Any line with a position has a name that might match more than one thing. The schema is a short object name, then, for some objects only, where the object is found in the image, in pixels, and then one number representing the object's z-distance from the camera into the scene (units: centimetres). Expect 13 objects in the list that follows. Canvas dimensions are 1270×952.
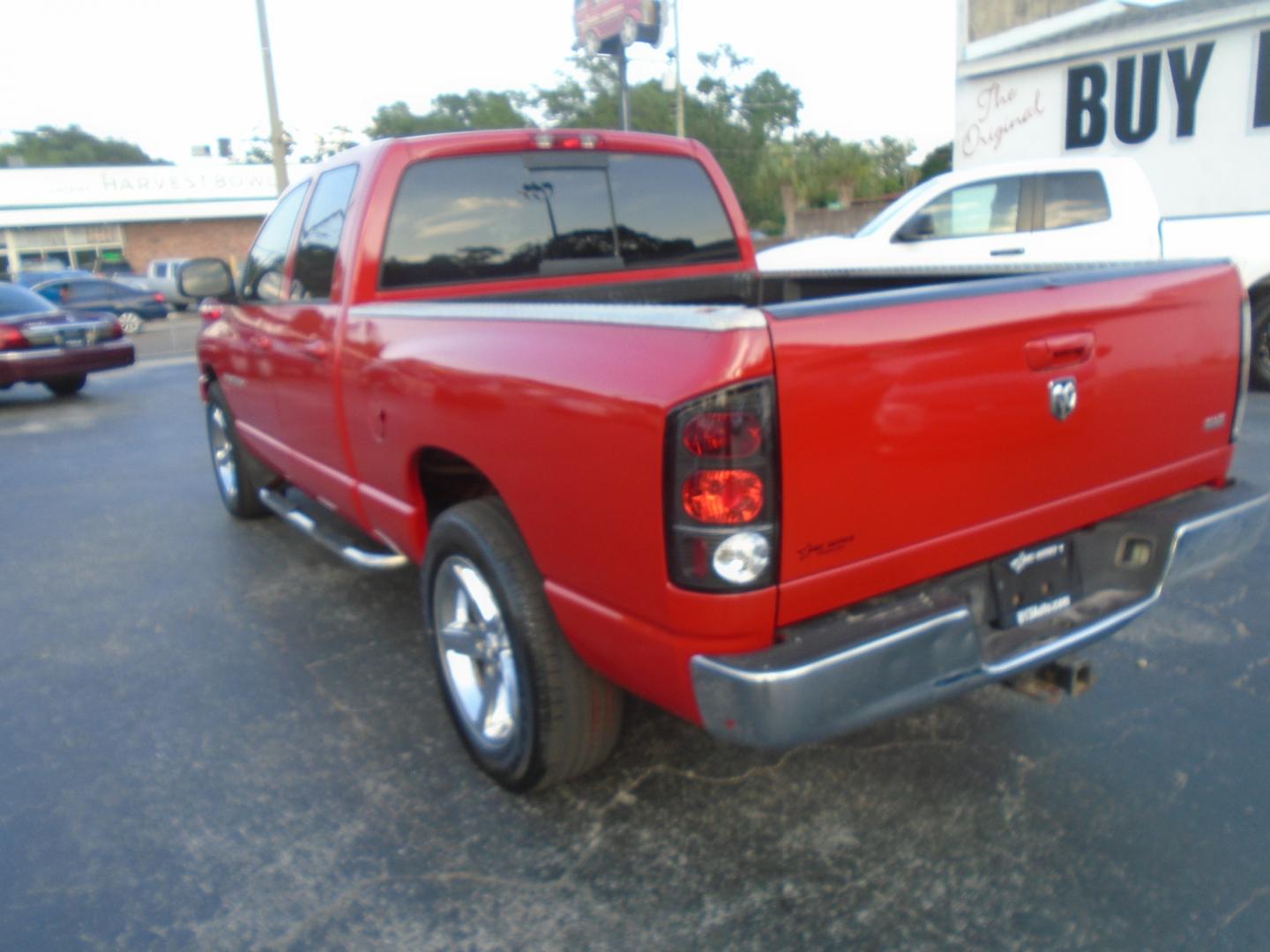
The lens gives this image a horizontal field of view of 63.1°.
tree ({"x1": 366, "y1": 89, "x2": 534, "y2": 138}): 6438
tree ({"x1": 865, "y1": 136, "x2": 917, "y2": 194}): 4622
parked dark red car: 1130
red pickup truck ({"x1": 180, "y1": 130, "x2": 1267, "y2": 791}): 211
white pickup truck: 801
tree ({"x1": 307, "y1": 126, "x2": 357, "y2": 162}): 6656
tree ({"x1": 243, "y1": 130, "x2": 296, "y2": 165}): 7310
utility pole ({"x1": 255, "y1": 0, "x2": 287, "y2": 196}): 1838
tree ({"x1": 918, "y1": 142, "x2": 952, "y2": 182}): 4131
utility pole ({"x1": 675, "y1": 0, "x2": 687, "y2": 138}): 3045
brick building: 3928
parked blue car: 2277
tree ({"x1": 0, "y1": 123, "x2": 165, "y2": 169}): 7362
